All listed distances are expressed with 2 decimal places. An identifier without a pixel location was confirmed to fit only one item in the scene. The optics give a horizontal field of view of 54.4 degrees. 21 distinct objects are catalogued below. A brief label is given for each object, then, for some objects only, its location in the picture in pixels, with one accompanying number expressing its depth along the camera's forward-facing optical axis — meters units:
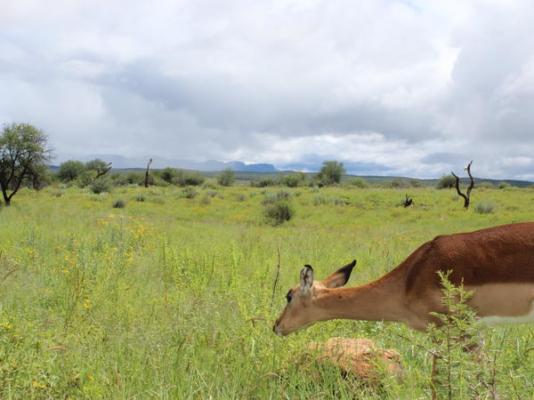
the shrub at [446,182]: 56.44
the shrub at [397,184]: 64.57
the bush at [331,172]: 71.40
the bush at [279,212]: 24.91
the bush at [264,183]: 63.87
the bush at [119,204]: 28.78
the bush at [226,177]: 64.19
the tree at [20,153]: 28.62
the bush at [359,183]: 59.18
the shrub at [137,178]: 67.14
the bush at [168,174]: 71.62
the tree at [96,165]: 66.09
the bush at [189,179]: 68.06
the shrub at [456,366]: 2.61
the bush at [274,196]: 31.65
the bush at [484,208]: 28.33
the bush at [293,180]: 61.00
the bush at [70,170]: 75.56
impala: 4.27
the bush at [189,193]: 36.69
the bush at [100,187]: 41.50
